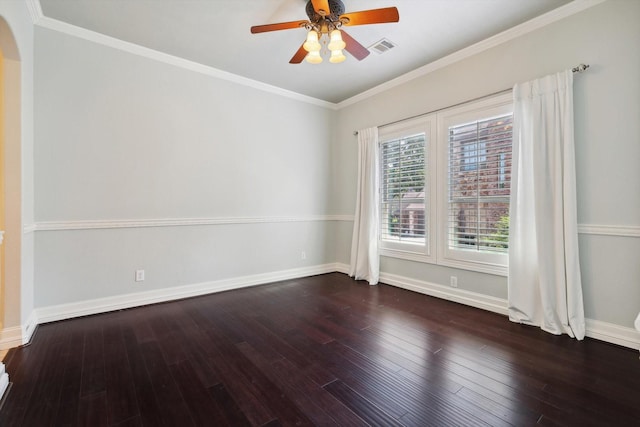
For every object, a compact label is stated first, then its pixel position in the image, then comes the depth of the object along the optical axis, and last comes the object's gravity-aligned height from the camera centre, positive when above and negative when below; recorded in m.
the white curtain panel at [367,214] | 4.25 -0.01
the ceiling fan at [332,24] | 2.14 +1.51
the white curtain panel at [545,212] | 2.48 -0.03
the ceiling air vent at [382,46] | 3.08 +1.85
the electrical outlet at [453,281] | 3.41 -0.84
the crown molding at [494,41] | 2.53 +1.81
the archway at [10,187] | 2.21 +0.26
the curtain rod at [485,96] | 2.48 +1.26
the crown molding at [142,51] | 2.68 +1.88
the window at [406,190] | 3.72 +0.32
